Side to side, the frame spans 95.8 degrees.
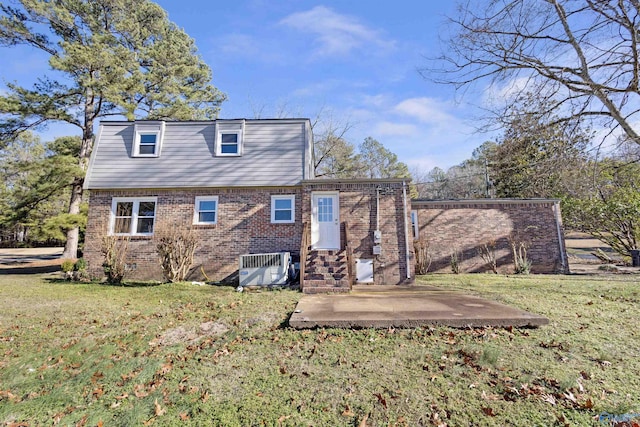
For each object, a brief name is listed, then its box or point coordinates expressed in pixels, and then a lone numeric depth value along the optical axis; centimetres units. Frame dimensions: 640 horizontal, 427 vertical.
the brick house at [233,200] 970
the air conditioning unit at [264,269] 895
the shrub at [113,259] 932
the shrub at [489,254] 1191
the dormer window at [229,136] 1123
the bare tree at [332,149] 2200
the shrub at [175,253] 919
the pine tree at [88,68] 1368
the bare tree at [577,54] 590
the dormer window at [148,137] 1123
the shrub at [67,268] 1043
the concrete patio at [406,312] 472
